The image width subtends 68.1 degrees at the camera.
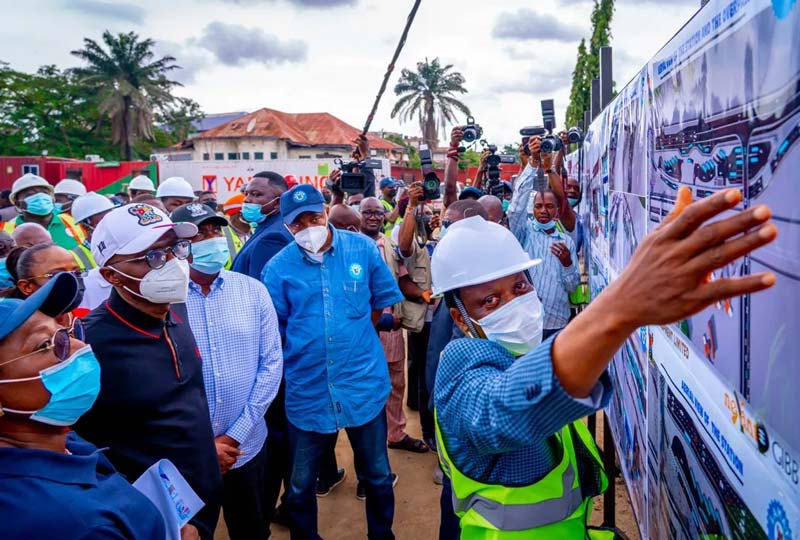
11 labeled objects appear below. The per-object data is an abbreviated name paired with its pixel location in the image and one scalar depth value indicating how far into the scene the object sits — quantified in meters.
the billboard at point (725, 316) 1.17
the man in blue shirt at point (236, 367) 2.89
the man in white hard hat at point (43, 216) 5.66
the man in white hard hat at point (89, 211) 5.35
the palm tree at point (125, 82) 39.66
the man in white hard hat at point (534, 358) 0.88
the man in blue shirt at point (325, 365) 3.36
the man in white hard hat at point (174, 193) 6.31
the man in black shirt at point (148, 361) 2.26
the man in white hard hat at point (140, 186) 8.34
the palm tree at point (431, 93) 38.56
